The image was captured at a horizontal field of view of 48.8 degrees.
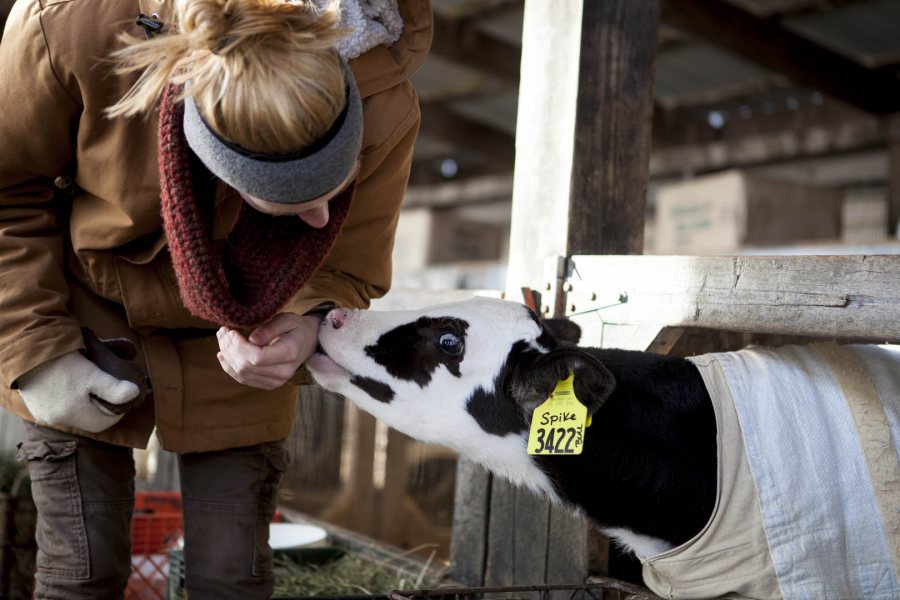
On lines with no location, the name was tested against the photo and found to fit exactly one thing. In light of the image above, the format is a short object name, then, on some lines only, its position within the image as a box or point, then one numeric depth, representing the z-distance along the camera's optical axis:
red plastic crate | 3.03
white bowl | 3.08
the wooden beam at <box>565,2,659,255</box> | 2.62
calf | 1.82
